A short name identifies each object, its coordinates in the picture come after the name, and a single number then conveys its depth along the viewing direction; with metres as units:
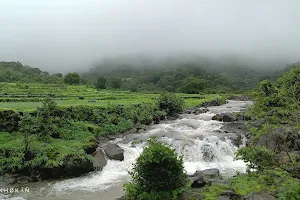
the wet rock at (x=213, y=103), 57.03
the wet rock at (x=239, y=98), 78.93
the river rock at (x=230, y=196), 11.05
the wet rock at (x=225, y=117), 34.69
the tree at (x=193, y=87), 90.94
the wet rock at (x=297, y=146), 18.34
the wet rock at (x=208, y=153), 22.42
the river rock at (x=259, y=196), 10.68
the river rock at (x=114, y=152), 21.73
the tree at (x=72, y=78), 88.31
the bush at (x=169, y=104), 42.47
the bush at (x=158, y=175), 11.68
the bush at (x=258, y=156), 11.50
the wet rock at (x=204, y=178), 12.76
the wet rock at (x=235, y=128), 28.87
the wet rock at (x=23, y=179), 17.39
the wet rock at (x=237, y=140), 25.05
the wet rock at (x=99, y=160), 20.02
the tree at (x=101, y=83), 85.69
